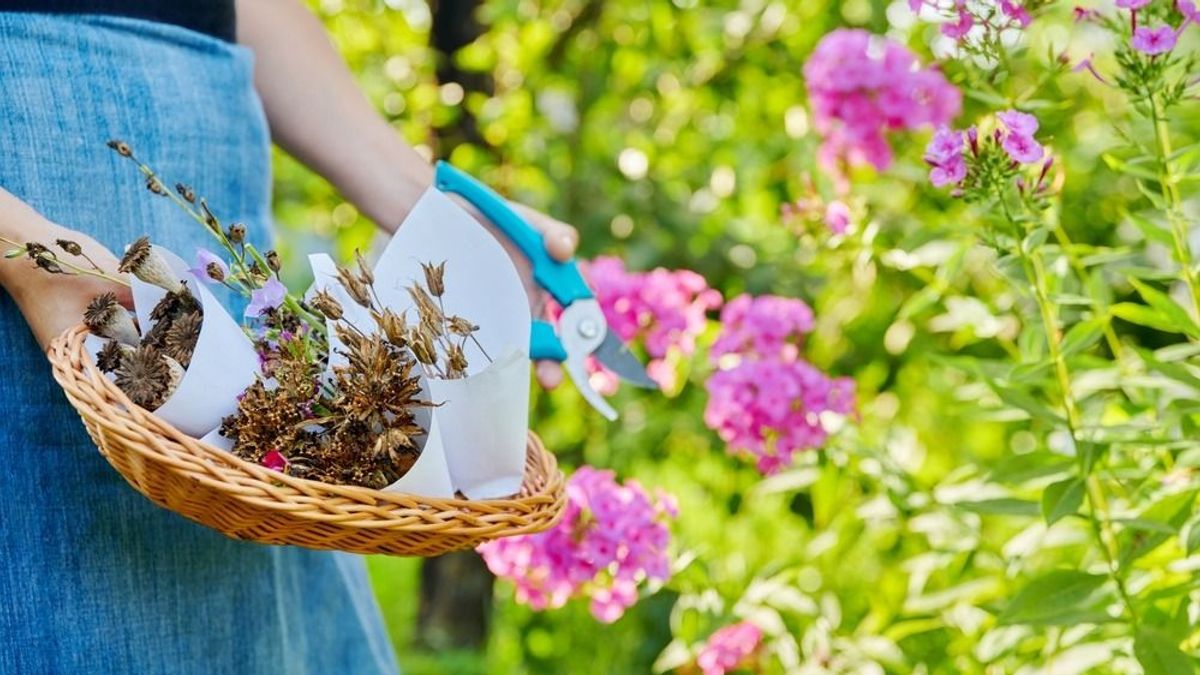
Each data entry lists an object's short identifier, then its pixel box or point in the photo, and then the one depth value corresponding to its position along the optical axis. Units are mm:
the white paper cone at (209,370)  1518
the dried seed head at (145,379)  1525
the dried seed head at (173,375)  1525
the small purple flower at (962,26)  1664
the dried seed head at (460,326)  1542
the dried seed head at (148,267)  1521
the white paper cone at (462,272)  1589
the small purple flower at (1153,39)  1615
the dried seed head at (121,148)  1555
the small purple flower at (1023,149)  1633
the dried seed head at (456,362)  1531
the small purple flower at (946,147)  1649
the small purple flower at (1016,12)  1660
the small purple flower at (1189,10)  1605
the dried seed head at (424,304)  1535
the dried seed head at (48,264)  1511
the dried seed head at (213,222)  1538
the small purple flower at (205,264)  1548
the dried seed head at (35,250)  1506
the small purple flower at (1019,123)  1631
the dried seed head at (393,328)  1523
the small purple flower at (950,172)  1649
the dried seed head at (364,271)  1547
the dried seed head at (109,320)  1537
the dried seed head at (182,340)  1535
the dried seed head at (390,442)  1518
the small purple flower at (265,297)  1542
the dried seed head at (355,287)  1536
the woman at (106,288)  1592
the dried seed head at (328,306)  1527
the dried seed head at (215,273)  1540
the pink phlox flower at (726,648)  2002
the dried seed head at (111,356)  1524
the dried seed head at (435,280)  1536
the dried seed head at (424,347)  1525
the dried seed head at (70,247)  1512
